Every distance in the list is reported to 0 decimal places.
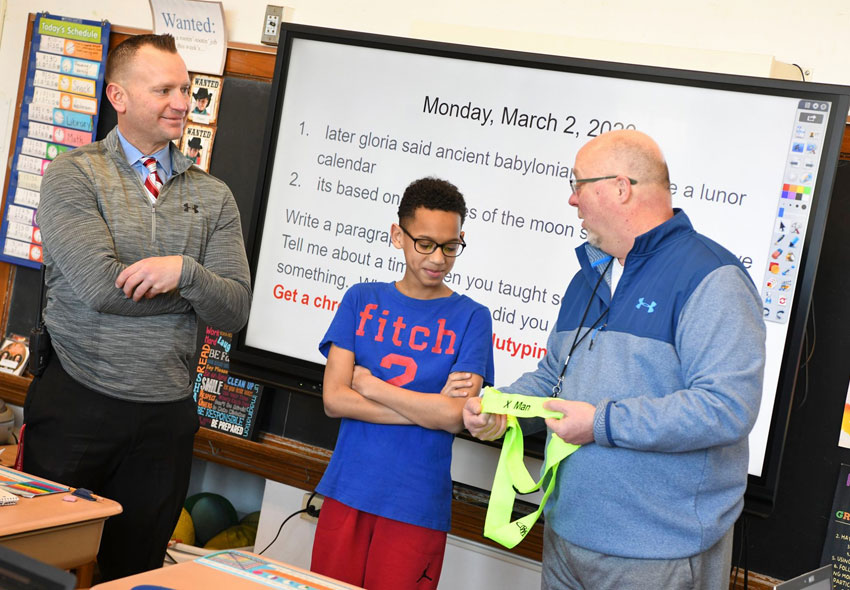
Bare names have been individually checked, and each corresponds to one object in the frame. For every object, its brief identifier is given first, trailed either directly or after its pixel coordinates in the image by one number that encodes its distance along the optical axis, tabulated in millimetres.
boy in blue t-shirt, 2164
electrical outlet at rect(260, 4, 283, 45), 3693
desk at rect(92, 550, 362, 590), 1481
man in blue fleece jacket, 1640
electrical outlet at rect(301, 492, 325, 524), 3510
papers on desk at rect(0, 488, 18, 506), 1693
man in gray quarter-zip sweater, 2180
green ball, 3719
